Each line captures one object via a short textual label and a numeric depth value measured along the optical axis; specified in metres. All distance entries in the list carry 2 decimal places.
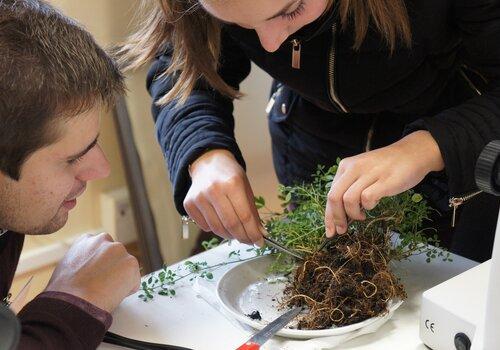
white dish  0.92
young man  0.89
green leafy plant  0.94
